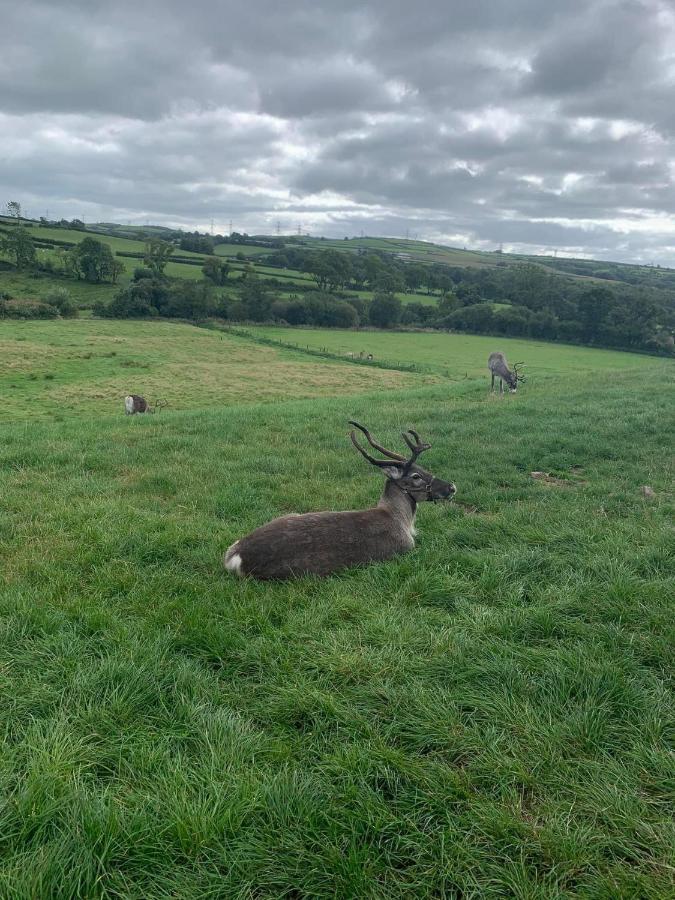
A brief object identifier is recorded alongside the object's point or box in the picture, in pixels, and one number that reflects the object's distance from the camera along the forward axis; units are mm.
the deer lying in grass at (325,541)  5668
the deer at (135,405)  22234
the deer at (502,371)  24156
